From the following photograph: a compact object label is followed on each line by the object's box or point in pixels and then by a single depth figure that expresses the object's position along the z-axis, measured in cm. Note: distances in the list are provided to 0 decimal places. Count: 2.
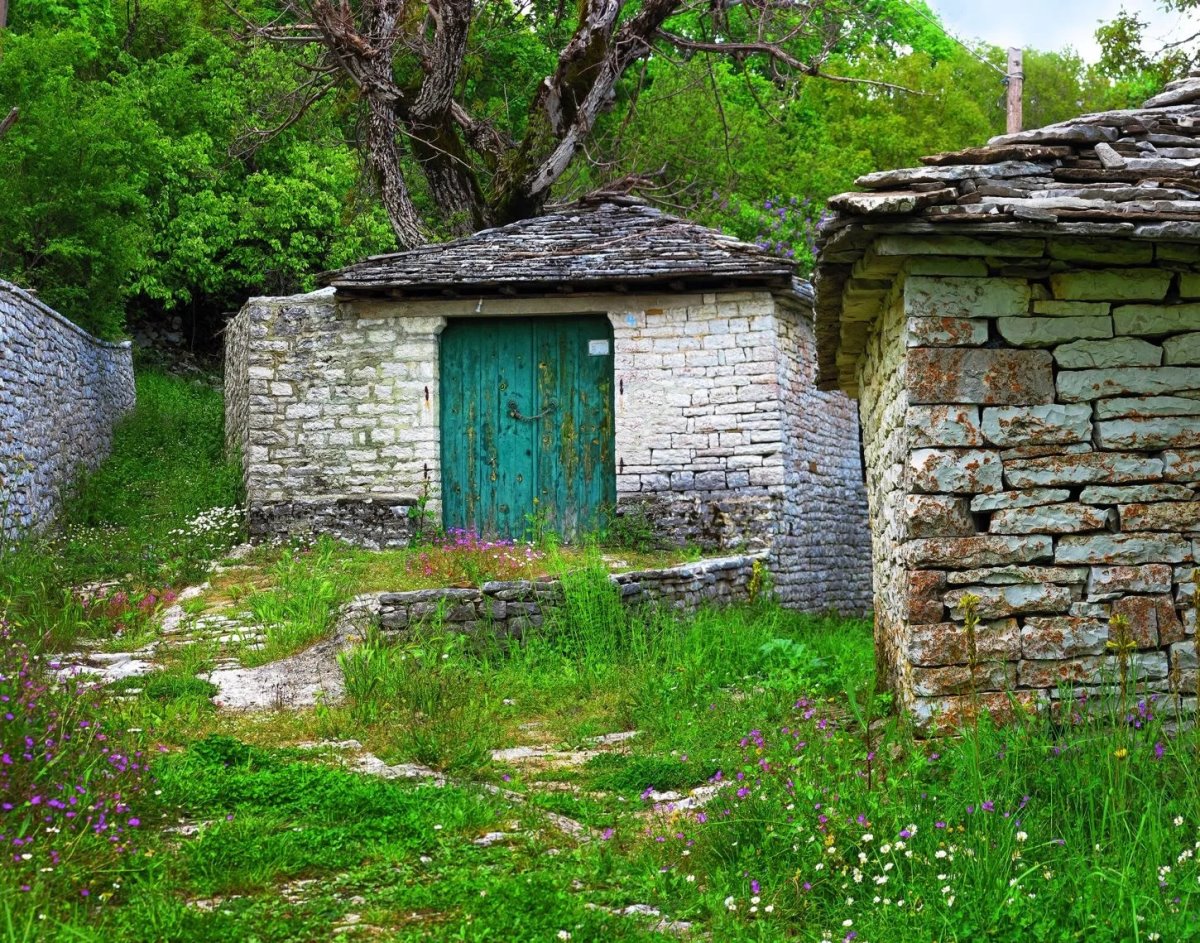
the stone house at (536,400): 1140
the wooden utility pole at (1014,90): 1299
